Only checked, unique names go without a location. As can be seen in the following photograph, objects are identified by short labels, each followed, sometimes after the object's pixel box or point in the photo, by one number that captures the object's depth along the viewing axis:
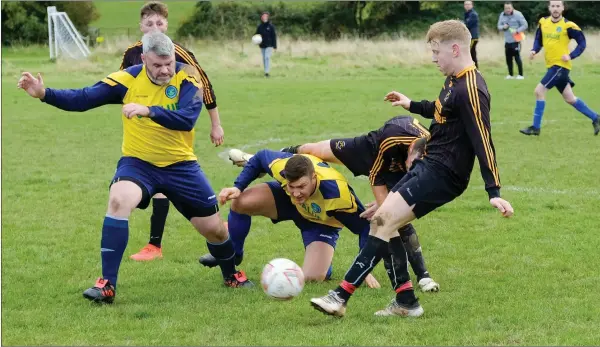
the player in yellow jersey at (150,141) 6.43
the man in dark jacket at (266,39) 27.80
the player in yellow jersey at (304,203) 6.77
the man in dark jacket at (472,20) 27.45
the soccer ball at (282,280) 6.19
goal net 39.00
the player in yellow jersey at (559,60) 15.07
